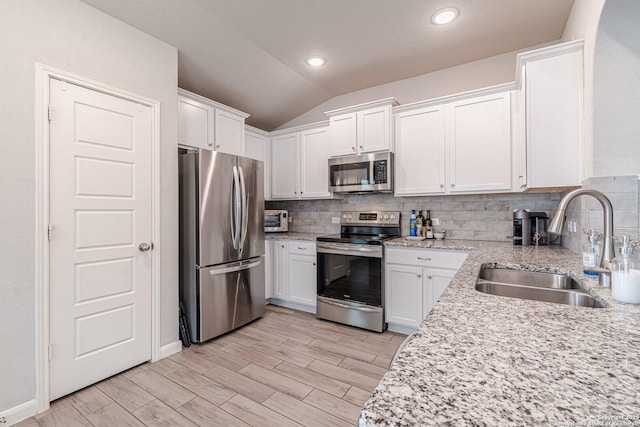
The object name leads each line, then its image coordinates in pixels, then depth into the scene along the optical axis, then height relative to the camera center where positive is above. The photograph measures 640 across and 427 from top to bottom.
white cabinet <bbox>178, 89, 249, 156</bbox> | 2.86 +0.94
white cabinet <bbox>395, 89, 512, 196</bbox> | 2.71 +0.67
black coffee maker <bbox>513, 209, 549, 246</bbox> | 2.64 -0.13
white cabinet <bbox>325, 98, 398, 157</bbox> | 3.21 +0.97
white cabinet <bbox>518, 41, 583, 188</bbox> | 2.02 +0.71
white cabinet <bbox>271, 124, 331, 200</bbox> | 3.78 +0.68
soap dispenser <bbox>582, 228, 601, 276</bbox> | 1.36 -0.20
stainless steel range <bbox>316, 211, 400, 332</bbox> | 2.97 -0.69
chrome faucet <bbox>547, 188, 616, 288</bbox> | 1.12 -0.05
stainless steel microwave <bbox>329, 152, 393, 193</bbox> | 3.20 +0.46
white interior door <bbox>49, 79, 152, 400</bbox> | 1.92 -0.15
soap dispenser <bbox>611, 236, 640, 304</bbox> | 0.95 -0.22
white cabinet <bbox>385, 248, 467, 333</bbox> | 2.69 -0.64
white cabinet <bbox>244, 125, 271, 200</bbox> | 3.83 +0.89
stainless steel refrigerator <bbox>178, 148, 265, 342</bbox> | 2.67 -0.26
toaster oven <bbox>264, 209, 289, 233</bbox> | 3.87 -0.09
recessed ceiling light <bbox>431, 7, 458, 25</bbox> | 2.30 +1.59
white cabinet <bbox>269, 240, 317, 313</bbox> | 3.49 -0.74
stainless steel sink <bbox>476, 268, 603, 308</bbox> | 1.28 -0.37
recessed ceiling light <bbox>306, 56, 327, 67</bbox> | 3.04 +1.61
